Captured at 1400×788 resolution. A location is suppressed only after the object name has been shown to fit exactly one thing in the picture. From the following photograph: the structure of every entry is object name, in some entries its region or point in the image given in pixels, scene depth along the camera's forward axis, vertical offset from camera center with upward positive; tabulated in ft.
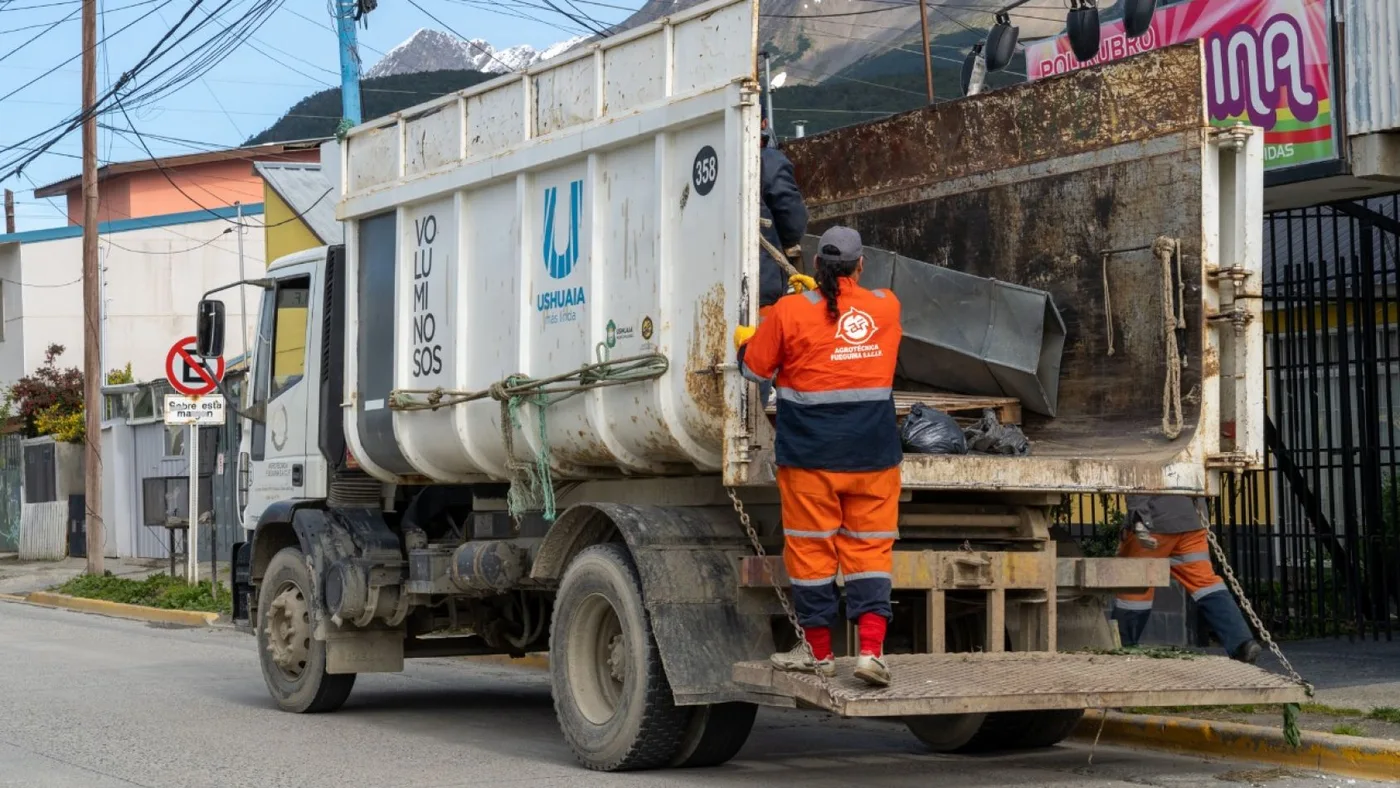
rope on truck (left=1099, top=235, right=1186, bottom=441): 24.21 +1.52
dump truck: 22.97 +0.85
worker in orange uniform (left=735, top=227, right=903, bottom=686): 21.72 -0.12
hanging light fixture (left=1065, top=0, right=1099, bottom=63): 38.22 +8.47
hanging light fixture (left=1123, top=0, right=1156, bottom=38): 36.27 +8.32
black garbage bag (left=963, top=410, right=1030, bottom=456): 23.86 -0.11
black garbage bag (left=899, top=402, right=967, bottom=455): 23.25 -0.02
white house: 122.62 +11.25
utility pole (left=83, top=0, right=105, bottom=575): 77.25 +5.28
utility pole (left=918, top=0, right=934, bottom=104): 81.87 +22.44
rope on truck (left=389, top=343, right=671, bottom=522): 25.79 +0.63
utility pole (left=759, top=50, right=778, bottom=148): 26.74 +5.29
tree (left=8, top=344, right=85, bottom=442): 107.96 +2.98
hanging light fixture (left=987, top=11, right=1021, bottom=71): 43.29 +9.35
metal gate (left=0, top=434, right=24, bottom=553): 108.37 -2.47
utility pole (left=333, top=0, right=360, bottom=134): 61.52 +13.07
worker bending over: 29.68 -2.02
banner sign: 34.04 +7.00
